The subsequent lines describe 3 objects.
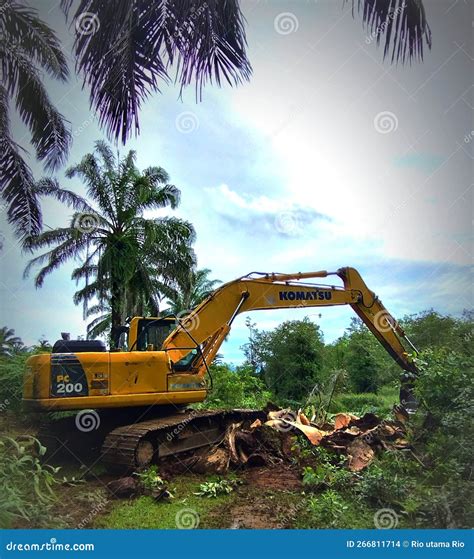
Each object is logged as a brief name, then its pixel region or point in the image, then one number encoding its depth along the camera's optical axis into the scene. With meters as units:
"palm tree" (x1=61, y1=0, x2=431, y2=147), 4.95
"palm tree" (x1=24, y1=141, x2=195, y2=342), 18.67
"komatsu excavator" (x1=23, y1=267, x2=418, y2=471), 7.83
